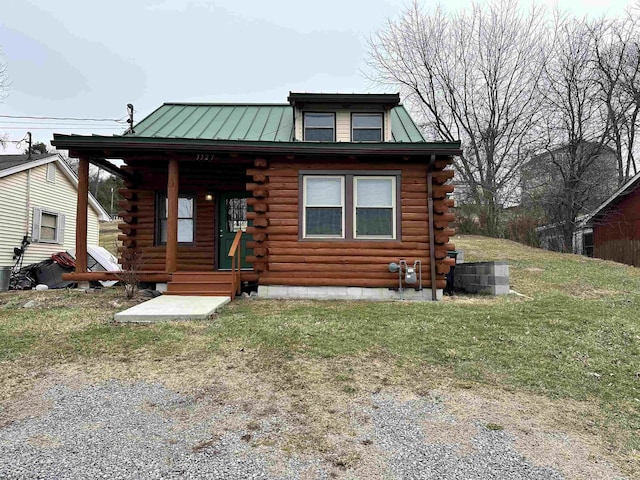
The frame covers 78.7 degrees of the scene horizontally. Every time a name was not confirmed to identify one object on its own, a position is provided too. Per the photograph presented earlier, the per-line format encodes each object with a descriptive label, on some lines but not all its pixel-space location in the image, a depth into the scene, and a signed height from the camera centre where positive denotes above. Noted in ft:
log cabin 25.64 +3.08
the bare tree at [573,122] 68.74 +23.43
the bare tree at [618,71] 66.13 +31.18
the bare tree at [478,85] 76.79 +34.94
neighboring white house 43.57 +5.69
